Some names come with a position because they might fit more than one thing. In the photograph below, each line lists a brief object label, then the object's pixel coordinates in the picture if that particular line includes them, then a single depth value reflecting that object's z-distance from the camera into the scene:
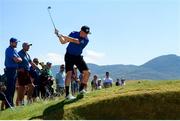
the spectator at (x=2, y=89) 19.50
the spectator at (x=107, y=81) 31.05
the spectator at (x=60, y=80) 24.98
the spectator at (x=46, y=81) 22.55
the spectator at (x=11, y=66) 18.12
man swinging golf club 16.50
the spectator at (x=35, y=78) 21.05
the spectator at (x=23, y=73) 18.85
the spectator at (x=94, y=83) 31.80
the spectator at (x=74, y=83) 25.26
